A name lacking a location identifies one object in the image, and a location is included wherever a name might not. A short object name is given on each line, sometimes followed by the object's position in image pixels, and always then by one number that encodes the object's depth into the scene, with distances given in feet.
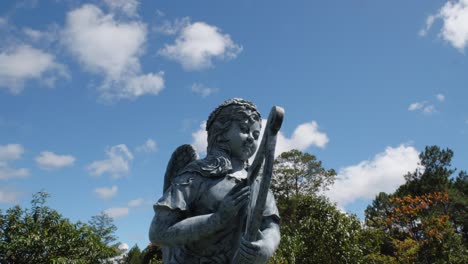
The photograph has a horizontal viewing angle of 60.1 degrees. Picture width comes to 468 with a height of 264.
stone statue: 9.40
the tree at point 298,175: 103.91
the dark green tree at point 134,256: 118.73
